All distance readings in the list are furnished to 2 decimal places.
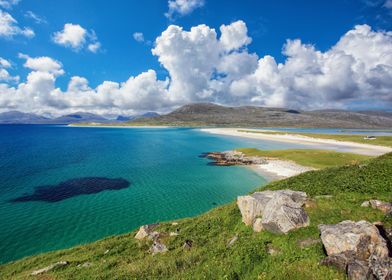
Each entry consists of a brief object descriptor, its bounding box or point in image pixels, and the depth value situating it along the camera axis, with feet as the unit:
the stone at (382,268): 25.58
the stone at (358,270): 26.81
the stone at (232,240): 45.18
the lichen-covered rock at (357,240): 30.23
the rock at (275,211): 42.75
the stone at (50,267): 47.50
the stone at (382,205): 43.16
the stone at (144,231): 62.18
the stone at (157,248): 50.12
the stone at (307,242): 37.29
